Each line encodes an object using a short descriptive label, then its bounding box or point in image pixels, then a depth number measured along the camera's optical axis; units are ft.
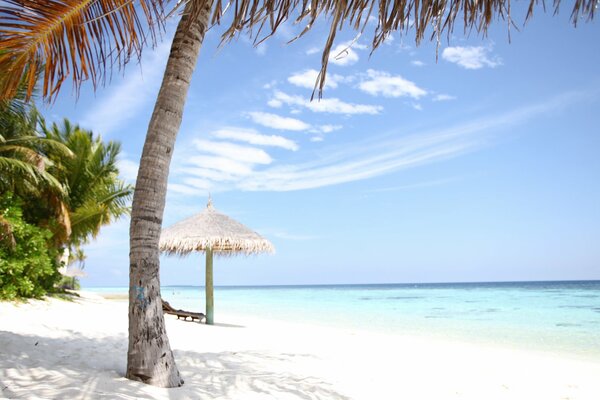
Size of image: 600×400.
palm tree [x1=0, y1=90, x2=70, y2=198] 26.03
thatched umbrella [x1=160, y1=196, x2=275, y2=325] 30.68
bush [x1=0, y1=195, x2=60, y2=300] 26.73
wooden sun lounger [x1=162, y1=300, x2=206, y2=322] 32.07
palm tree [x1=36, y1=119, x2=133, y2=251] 36.70
